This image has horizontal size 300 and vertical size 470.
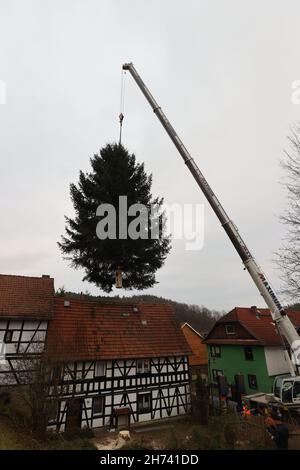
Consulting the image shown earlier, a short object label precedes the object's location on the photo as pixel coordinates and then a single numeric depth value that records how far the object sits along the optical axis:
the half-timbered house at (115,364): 16.61
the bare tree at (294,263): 11.85
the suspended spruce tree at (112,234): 22.52
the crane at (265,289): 13.38
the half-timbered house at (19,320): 16.03
